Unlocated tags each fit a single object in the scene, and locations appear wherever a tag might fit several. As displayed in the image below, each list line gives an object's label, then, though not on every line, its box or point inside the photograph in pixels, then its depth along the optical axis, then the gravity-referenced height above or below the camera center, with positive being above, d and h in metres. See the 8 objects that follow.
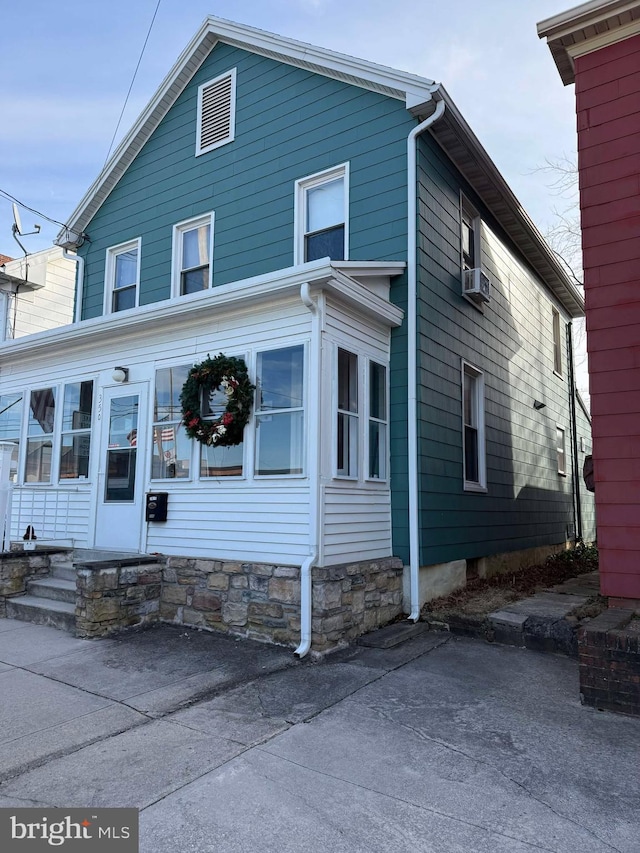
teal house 5.88 +1.67
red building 4.86 +2.17
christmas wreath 6.07 +1.04
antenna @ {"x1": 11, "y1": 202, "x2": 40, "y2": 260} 13.21 +5.85
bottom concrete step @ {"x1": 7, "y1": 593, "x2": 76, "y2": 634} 6.24 -1.21
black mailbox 6.77 -0.10
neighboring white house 13.89 +4.83
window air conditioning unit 8.20 +2.92
